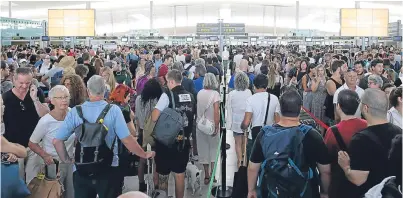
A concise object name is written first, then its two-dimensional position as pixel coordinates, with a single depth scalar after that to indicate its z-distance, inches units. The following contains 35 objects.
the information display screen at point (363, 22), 768.9
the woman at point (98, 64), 309.7
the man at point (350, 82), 224.2
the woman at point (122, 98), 187.7
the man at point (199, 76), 295.0
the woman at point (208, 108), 230.1
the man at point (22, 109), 187.6
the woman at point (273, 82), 311.7
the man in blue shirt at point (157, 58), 458.8
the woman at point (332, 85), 241.8
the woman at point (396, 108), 164.1
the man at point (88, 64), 299.0
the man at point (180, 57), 513.7
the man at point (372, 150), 118.1
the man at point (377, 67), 282.0
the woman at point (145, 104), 206.4
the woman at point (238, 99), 244.2
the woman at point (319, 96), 258.2
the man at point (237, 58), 578.4
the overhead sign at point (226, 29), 786.8
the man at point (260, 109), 201.0
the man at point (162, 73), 253.4
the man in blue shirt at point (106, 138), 145.6
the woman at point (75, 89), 184.7
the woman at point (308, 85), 269.6
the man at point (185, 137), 186.7
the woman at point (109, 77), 253.0
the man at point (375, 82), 218.5
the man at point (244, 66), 344.2
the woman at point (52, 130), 157.8
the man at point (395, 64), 474.2
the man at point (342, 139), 128.5
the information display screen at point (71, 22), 742.5
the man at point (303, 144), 122.0
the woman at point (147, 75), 271.4
